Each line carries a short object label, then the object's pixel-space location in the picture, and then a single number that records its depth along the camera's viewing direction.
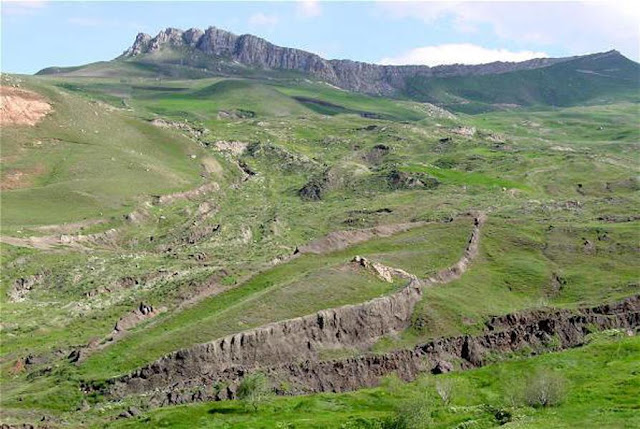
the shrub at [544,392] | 58.62
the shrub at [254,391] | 60.81
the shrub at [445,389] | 62.84
